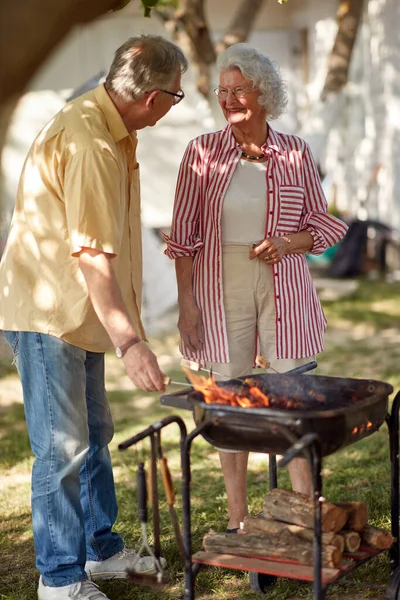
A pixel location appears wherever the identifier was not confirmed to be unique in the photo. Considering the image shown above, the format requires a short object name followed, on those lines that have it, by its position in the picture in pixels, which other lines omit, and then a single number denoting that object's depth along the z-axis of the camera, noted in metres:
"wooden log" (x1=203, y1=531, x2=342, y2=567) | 3.35
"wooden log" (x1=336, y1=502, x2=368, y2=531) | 3.64
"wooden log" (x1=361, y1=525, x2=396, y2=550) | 3.58
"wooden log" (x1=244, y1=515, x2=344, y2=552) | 3.42
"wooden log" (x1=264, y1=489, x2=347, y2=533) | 3.52
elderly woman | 4.05
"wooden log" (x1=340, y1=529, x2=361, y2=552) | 3.51
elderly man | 3.32
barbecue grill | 3.04
